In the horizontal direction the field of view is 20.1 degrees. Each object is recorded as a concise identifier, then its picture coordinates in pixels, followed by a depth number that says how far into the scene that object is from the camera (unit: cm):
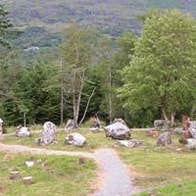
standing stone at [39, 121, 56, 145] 3795
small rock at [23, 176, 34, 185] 2883
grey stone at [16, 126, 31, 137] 4171
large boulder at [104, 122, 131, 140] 3969
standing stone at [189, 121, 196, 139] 3866
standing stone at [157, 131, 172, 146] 3756
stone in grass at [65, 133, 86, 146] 3669
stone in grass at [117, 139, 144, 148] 3725
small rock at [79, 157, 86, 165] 3151
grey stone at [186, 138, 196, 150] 3638
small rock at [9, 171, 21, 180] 2982
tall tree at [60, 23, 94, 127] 6469
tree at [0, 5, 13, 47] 5041
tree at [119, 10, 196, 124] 4888
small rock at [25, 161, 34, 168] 3187
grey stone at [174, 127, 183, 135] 4609
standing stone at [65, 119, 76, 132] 4766
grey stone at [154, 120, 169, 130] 5002
